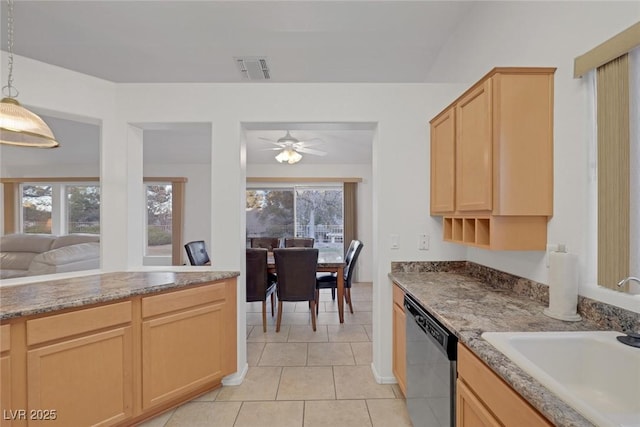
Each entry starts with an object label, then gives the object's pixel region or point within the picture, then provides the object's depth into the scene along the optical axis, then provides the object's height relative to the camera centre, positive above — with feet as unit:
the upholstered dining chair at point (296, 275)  11.00 -2.22
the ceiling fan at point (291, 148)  12.49 +3.10
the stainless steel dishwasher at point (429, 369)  4.19 -2.52
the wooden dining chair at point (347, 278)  12.73 -2.75
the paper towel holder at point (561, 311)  4.14 -1.37
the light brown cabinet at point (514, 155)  4.82 +1.03
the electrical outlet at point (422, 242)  7.87 -0.68
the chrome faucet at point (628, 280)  3.29 -0.72
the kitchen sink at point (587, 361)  3.11 -1.67
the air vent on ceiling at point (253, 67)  9.23 +4.97
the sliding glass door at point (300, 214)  19.34 +0.18
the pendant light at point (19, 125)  4.86 +1.63
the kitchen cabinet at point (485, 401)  2.73 -1.98
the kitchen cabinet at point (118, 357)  4.72 -2.73
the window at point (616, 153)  3.62 +0.83
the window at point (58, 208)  18.02 +0.54
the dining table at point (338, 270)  11.97 -2.22
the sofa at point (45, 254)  11.34 -1.63
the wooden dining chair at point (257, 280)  11.19 -2.47
